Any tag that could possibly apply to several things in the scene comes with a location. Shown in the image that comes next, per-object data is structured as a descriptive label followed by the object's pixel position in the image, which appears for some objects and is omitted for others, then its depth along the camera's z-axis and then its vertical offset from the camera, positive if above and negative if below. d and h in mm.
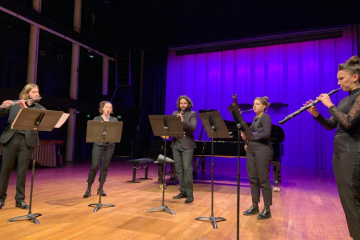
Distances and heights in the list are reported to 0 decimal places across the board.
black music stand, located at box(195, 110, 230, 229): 3162 +111
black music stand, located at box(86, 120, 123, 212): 3768 +12
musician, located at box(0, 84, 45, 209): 3594 -235
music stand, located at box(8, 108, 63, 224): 2992 +123
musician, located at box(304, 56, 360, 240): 1899 -56
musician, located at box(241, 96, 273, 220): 3354 -311
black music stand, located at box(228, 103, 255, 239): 2765 +177
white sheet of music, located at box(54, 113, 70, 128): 3461 +154
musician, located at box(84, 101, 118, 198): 4352 -360
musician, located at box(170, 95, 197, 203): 4203 -252
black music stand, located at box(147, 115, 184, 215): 3521 +110
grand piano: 5605 -334
